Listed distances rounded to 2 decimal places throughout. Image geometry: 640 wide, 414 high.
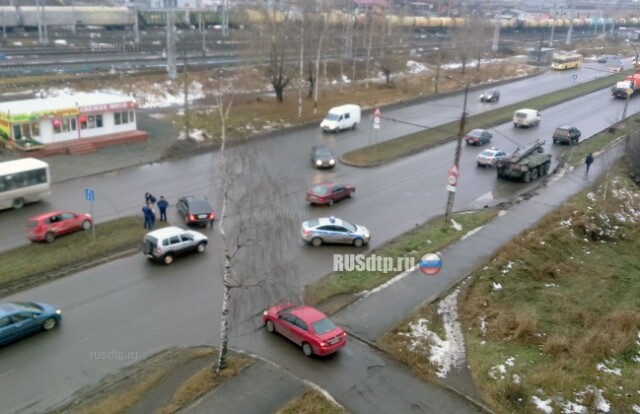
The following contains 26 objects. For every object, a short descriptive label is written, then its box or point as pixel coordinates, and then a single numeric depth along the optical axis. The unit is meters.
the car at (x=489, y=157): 38.66
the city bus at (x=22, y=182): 27.48
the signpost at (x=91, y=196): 23.88
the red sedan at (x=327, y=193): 30.05
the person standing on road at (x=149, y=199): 27.30
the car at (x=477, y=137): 43.97
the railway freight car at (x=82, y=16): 73.44
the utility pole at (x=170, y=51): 53.03
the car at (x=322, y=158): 36.50
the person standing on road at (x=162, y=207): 26.72
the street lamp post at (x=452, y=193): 26.16
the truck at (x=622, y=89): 65.75
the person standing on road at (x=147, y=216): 25.73
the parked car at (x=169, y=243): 22.80
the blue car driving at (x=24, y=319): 17.05
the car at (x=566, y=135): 45.22
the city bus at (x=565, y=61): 87.88
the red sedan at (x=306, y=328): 17.20
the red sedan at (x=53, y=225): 24.16
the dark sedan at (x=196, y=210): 26.72
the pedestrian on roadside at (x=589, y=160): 37.97
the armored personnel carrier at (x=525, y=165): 36.19
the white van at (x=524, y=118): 50.41
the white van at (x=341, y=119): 45.47
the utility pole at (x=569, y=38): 117.69
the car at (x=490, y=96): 62.16
